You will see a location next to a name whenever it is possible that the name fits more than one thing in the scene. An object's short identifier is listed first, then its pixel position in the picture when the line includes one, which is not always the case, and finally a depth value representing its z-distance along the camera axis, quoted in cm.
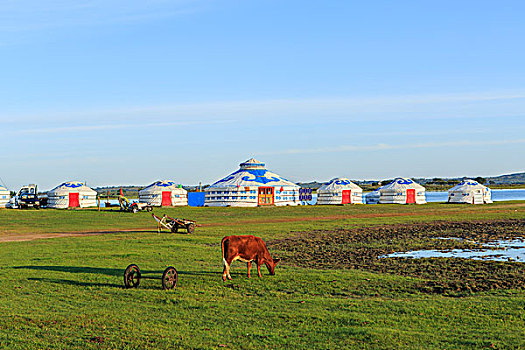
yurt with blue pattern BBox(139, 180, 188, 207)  6581
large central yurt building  6238
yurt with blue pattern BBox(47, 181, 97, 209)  6581
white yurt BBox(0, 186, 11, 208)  7131
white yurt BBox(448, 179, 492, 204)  7300
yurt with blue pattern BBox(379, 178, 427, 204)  7144
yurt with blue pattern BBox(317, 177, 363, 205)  7100
